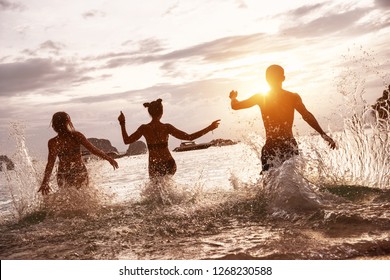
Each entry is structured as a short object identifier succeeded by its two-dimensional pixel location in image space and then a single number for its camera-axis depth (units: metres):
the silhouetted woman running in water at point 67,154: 7.46
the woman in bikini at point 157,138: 8.02
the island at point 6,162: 8.03
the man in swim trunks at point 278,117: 6.84
